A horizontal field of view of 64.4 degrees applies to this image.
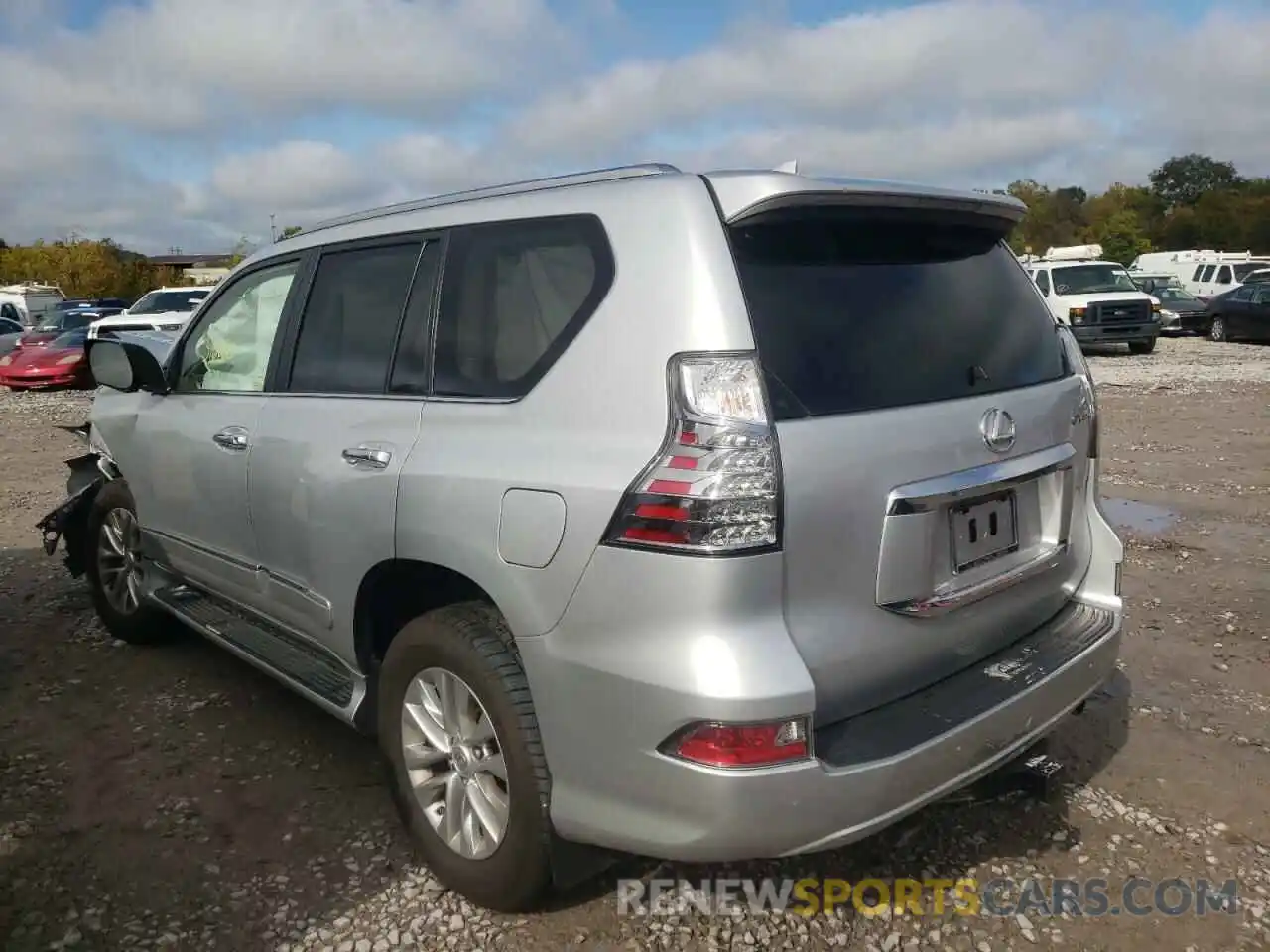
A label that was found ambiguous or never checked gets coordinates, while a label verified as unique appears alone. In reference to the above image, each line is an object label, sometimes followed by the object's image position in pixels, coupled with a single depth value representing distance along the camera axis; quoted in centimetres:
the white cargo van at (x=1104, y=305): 2019
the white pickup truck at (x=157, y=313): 1738
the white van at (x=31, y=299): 2837
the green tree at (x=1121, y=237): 5466
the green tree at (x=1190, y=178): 8388
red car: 1845
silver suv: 218
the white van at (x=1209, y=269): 2922
